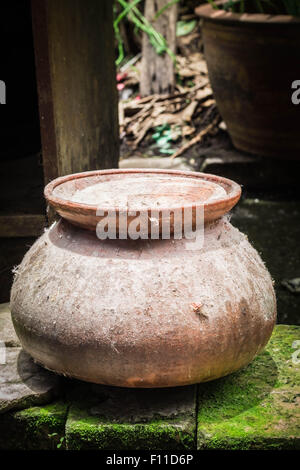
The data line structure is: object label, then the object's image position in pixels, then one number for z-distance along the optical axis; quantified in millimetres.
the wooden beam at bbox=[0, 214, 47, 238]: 3002
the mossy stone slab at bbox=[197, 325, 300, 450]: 1868
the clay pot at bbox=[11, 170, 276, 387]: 1812
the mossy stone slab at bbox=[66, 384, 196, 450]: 1865
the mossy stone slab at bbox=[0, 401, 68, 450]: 1980
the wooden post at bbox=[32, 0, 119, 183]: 2709
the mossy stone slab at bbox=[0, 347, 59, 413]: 2012
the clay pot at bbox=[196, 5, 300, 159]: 4133
